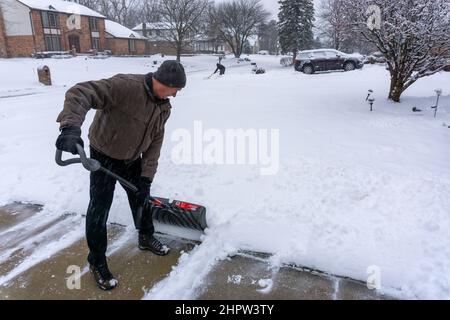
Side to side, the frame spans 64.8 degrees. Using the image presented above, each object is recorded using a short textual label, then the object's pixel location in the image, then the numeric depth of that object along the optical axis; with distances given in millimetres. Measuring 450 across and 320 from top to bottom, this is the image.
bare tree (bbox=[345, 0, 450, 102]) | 6508
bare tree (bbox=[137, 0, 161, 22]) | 55144
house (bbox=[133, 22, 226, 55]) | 37562
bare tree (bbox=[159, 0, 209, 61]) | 33562
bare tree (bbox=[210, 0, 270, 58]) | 44438
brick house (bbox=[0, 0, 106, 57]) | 32344
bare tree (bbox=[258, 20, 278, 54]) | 61975
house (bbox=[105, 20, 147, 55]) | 40625
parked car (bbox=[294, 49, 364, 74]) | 19609
